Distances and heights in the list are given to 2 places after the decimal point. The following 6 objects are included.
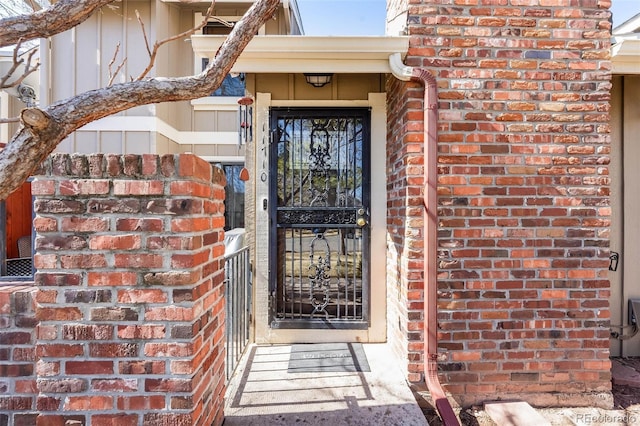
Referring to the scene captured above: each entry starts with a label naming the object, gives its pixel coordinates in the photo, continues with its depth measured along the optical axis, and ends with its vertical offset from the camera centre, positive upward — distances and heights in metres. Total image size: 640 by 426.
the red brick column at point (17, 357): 1.38 -0.61
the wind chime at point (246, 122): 3.08 +0.86
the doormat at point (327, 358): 2.51 -1.19
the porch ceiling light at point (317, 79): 2.89 +1.19
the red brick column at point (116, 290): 1.31 -0.31
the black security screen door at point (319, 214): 3.00 -0.02
